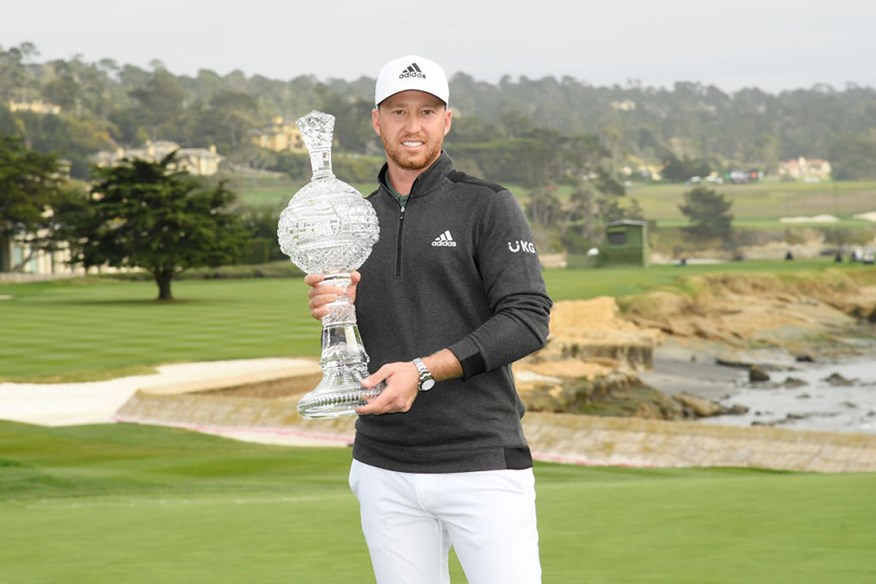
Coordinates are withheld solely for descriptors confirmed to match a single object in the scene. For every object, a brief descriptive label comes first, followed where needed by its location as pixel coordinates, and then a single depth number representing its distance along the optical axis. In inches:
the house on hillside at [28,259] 3597.4
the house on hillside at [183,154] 7101.4
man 159.8
